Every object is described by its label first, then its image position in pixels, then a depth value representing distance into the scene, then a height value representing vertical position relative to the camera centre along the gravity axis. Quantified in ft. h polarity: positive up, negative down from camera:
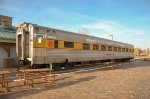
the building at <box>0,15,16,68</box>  35.06 +1.68
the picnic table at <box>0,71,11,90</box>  16.24 -4.03
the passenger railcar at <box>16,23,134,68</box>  28.53 +2.08
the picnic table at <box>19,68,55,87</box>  18.06 -3.05
